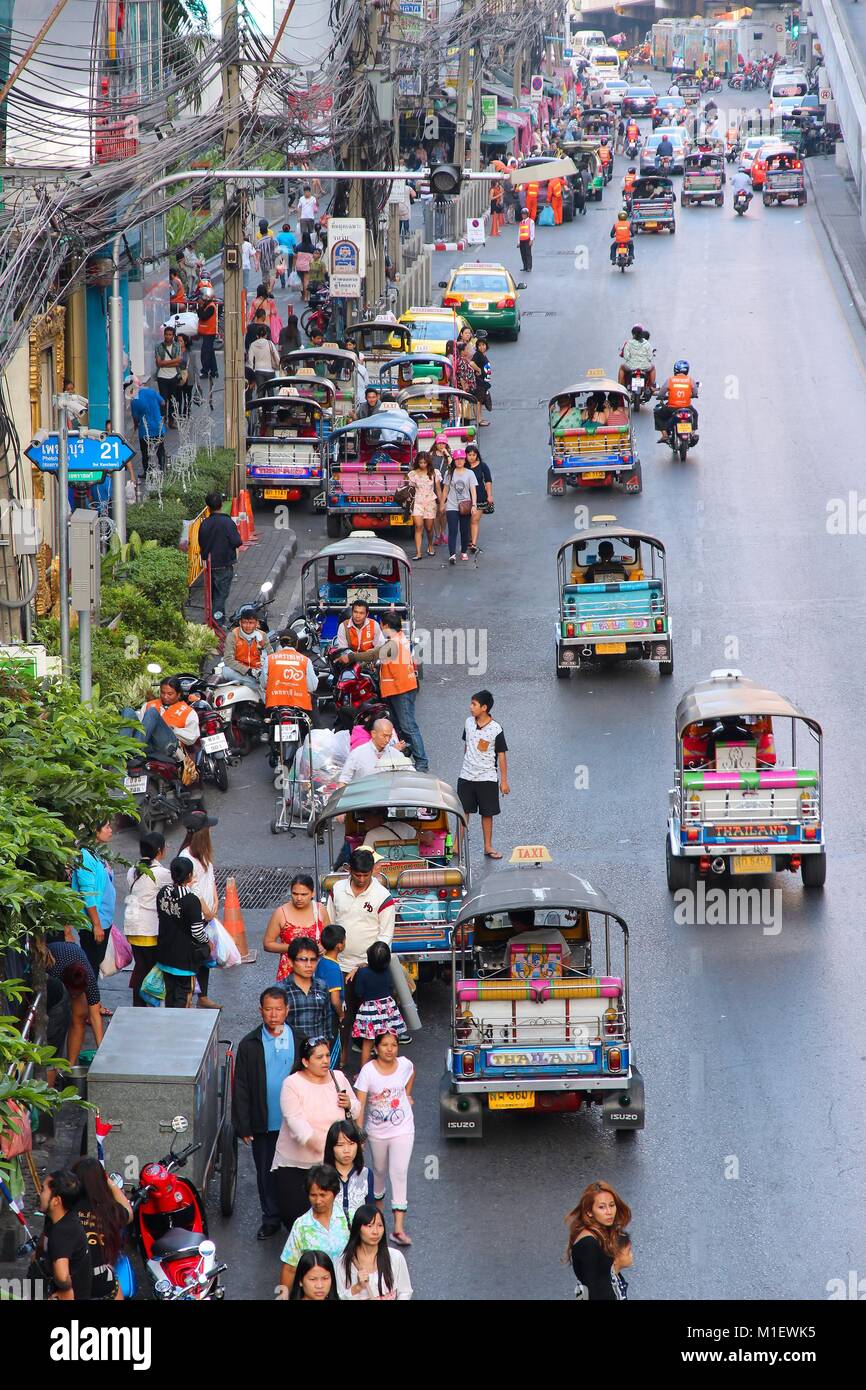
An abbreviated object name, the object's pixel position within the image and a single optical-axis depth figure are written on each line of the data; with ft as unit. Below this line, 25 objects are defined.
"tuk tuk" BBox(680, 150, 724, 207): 220.84
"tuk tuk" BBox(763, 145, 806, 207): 218.38
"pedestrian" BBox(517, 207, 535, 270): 176.35
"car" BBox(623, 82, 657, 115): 333.62
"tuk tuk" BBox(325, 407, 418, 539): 96.37
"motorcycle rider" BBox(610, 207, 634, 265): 175.11
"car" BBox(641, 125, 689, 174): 256.93
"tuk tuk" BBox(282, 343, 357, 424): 116.06
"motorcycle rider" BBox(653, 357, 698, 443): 109.81
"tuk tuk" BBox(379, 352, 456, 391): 119.81
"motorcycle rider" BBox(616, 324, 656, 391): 117.70
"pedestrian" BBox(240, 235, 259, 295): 155.12
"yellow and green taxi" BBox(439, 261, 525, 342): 148.25
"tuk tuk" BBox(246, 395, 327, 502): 102.47
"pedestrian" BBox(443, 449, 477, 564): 91.40
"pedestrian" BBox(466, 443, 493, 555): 94.68
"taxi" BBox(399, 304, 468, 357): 132.26
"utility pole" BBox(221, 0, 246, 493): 98.27
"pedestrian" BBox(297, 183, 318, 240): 168.66
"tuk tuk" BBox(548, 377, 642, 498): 104.42
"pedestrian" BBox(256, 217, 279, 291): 165.89
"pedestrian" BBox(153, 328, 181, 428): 112.47
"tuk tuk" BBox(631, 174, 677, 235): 199.21
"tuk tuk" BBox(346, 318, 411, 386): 128.16
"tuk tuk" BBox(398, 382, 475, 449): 111.24
